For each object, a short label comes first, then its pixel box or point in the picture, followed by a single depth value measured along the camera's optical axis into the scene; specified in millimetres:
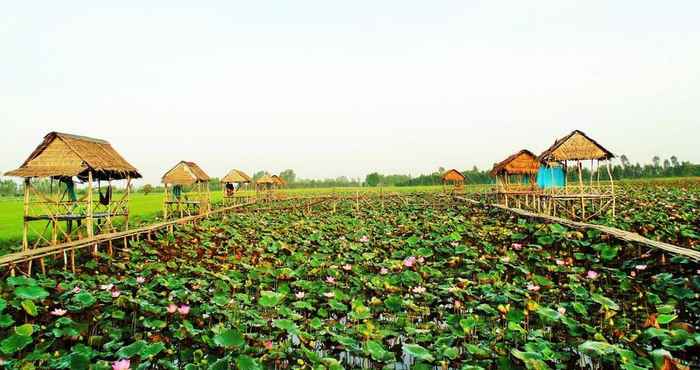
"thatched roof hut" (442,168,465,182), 35719
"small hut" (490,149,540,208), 20500
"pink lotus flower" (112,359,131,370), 3020
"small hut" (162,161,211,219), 17609
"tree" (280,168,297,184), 107500
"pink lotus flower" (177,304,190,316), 4156
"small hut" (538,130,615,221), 13953
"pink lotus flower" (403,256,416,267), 5851
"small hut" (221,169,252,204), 28897
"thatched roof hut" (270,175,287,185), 38578
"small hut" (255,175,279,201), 34031
